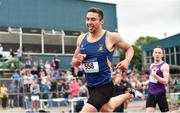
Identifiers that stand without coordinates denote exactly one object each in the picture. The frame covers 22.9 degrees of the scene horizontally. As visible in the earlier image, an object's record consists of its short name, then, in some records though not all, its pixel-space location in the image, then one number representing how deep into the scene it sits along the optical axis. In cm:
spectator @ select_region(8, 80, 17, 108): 1831
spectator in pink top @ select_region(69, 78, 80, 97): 1912
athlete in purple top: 891
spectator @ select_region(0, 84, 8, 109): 1798
